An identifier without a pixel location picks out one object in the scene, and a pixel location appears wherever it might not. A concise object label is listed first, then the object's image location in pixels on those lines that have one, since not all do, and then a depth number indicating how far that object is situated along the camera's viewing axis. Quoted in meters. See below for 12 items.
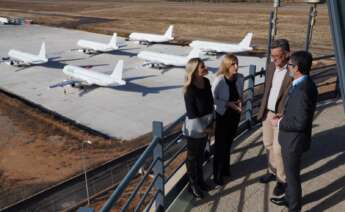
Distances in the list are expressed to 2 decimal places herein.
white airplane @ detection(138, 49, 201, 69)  35.12
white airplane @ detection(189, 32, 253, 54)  40.12
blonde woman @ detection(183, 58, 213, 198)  6.60
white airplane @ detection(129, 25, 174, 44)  48.84
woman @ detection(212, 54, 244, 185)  7.31
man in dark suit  5.77
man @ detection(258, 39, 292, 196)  6.96
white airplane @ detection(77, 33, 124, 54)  43.64
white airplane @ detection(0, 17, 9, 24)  73.02
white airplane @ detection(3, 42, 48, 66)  38.69
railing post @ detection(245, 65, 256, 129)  10.70
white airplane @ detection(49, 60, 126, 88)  29.62
